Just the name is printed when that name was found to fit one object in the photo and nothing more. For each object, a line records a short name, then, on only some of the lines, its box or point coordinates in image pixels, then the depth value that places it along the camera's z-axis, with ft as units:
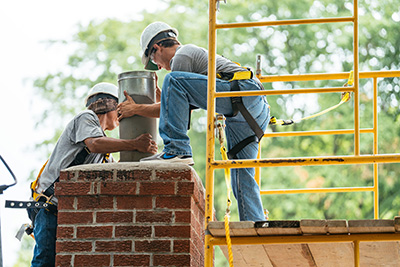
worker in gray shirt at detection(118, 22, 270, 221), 28.31
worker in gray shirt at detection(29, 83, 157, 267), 30.31
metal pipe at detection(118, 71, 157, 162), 31.34
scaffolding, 21.92
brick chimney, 26.00
